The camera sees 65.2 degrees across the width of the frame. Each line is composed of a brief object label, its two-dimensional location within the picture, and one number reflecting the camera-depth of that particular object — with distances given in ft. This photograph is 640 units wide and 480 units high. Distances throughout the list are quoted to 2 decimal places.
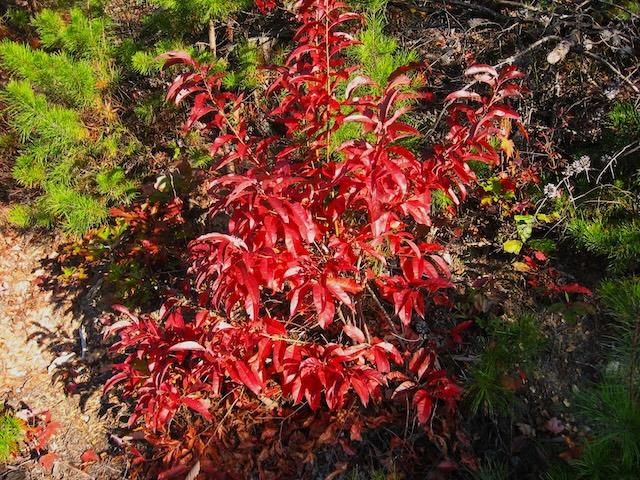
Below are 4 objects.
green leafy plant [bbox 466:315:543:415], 6.77
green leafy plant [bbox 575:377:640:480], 4.80
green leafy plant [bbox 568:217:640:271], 8.18
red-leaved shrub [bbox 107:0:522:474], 5.71
